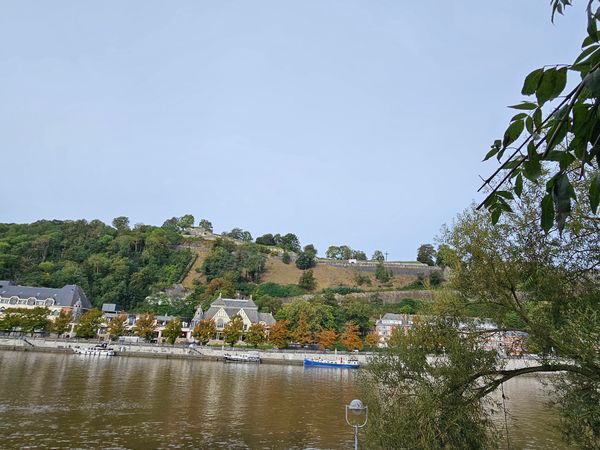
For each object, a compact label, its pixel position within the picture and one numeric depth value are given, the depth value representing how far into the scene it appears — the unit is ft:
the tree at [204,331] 238.27
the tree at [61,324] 235.40
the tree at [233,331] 235.20
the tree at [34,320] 225.56
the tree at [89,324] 238.68
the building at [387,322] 268.89
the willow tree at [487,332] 37.29
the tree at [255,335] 235.61
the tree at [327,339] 238.27
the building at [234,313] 264.93
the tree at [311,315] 250.37
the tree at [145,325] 243.81
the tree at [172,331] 237.25
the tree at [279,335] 234.58
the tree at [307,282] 370.12
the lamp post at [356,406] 41.66
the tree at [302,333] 240.32
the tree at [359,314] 266.98
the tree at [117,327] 241.76
